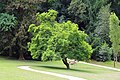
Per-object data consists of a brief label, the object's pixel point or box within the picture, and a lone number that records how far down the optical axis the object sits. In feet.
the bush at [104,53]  193.77
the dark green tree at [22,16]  153.17
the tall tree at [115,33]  158.10
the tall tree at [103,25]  212.78
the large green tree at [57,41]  120.76
